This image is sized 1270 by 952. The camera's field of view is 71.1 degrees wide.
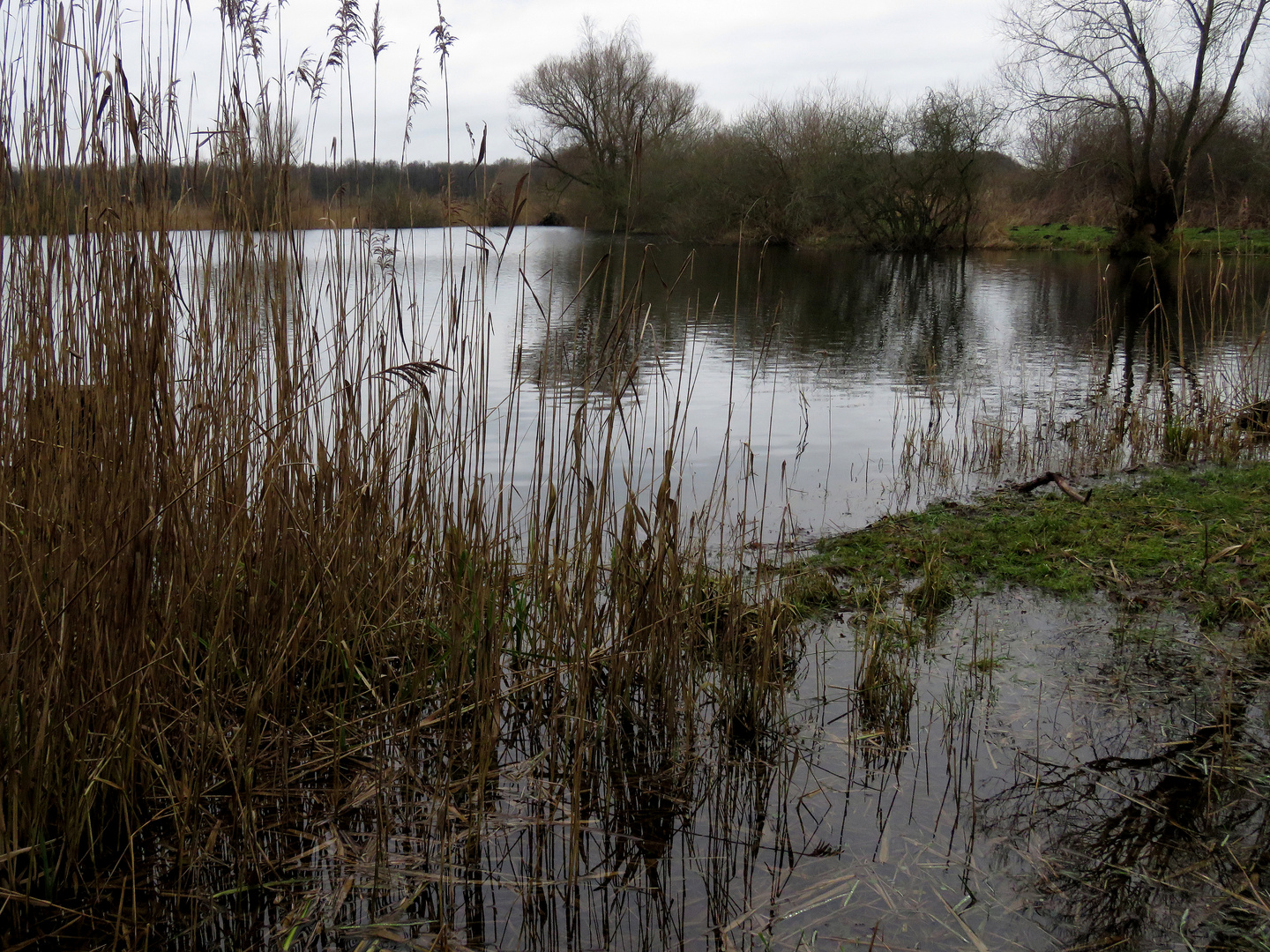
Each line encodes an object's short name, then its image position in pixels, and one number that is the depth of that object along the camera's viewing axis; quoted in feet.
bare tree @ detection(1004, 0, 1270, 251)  73.56
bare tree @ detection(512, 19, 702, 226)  126.82
